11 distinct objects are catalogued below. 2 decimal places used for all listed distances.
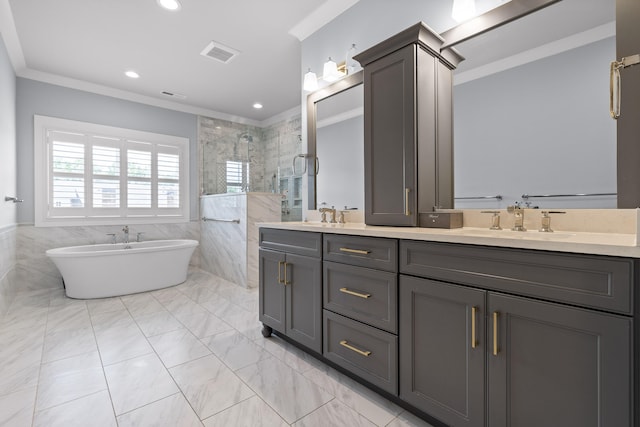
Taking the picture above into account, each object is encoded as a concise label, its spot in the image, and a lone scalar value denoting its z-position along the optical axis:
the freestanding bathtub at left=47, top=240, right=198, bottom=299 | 3.36
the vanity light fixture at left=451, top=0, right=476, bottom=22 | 1.74
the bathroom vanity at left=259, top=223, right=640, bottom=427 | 0.91
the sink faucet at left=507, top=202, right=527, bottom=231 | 1.46
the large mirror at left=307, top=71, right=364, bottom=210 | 2.38
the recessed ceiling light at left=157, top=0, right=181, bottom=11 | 2.50
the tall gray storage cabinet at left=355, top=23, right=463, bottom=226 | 1.77
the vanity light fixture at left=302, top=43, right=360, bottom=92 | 2.48
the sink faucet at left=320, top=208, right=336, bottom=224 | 2.46
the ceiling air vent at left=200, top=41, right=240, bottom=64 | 3.18
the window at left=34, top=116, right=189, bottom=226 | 3.87
